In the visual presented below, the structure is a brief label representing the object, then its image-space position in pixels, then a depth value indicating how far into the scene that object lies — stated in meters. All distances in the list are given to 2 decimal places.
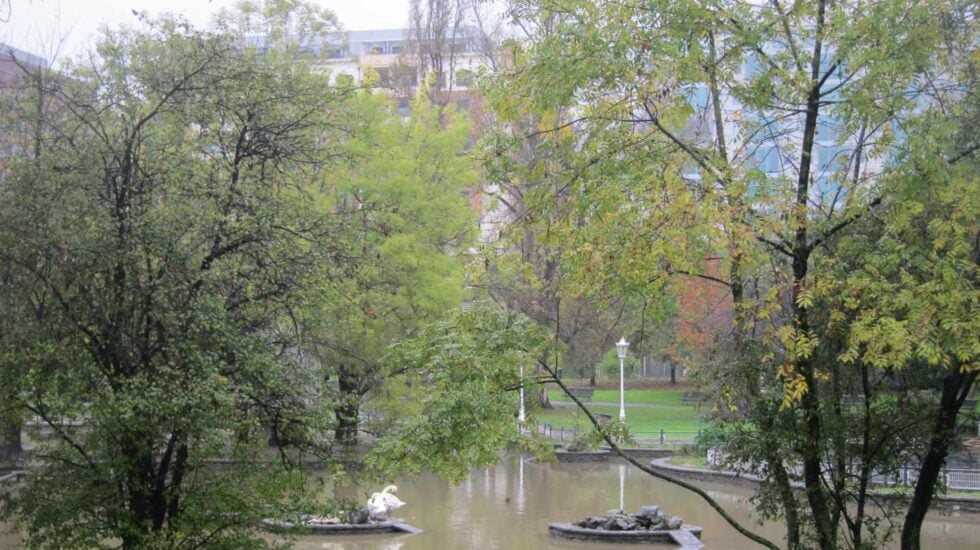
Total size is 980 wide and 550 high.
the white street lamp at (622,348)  37.00
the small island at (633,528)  20.33
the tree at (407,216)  27.84
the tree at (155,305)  12.01
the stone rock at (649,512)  21.08
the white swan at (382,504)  21.54
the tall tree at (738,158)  10.30
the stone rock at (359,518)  21.01
